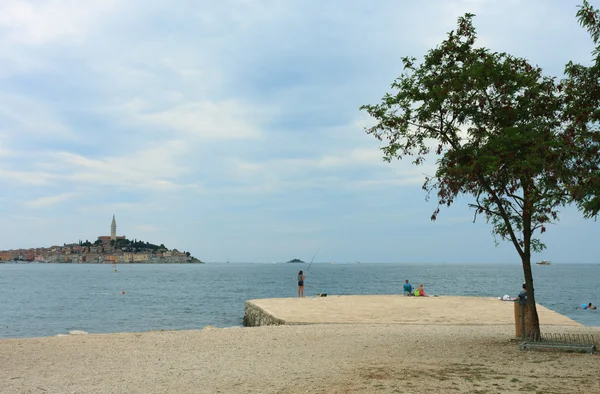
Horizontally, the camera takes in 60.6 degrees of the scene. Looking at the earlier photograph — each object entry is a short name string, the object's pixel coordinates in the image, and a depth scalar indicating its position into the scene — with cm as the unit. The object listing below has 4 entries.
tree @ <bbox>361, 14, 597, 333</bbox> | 1376
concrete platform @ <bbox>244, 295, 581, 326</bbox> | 2155
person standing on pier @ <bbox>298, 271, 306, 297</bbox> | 3374
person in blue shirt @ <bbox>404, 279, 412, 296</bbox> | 3450
